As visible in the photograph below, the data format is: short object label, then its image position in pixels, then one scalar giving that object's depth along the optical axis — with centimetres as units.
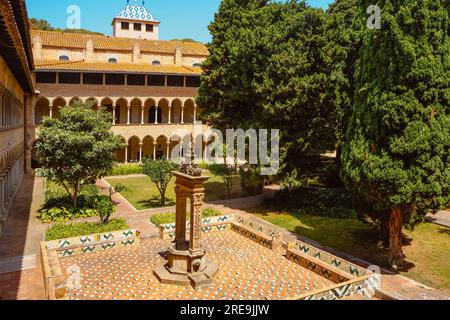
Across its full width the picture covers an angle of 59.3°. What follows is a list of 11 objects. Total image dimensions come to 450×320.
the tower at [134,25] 4912
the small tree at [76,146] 1911
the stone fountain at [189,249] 1181
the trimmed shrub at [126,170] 3472
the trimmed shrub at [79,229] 1622
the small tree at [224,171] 2614
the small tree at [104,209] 1797
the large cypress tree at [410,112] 1229
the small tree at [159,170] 2217
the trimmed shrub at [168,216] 1905
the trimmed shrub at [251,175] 2194
